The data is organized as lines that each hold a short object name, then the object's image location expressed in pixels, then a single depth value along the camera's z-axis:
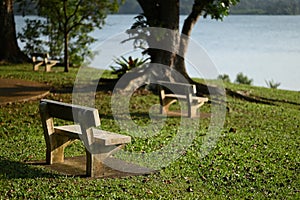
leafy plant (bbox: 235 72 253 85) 24.23
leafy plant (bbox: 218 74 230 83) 22.98
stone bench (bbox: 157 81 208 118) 11.16
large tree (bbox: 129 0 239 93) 14.41
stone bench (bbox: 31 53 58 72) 17.22
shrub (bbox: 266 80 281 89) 22.55
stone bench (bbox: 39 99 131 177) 6.22
